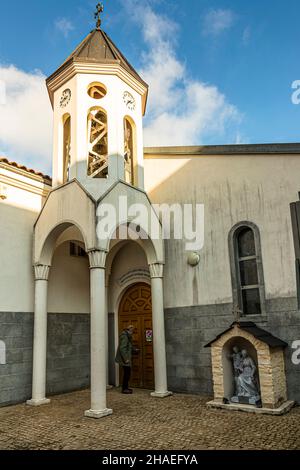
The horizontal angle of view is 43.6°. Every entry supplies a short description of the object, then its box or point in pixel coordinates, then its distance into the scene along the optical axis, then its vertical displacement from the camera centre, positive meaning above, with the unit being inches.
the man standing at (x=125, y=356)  363.9 -32.6
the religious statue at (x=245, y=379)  288.0 -46.7
